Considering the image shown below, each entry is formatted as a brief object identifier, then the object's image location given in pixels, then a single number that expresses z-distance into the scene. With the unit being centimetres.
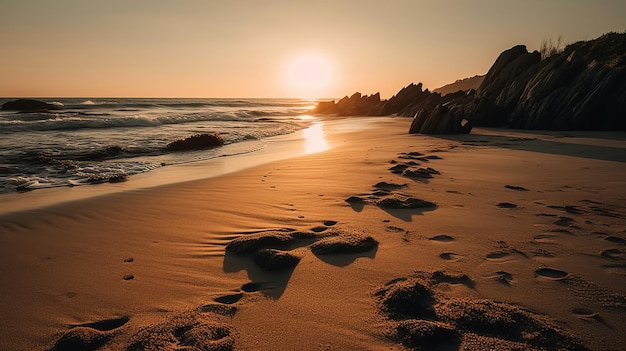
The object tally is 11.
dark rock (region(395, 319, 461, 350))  186
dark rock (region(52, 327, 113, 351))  197
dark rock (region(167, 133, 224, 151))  1213
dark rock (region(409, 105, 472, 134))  1543
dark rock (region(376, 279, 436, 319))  216
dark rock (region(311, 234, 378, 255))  312
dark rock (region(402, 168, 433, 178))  614
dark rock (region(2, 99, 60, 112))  3674
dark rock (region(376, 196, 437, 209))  438
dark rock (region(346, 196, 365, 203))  470
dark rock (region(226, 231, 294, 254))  322
